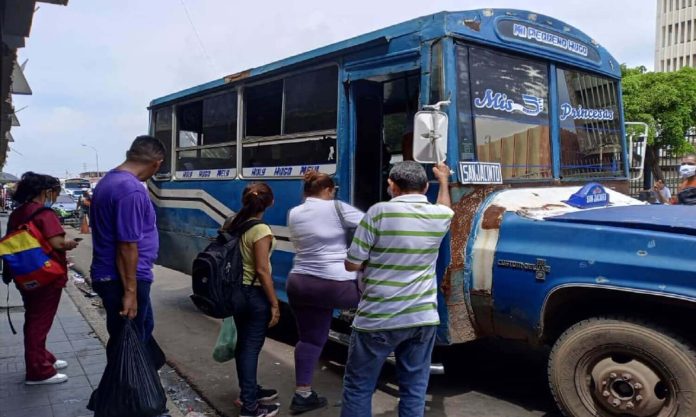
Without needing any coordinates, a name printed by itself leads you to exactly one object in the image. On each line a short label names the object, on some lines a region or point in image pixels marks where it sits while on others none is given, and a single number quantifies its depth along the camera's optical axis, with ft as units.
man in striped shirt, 9.91
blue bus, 12.09
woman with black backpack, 12.83
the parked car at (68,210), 85.53
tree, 98.89
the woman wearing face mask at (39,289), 14.97
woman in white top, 13.12
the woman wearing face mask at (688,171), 23.66
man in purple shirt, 10.94
